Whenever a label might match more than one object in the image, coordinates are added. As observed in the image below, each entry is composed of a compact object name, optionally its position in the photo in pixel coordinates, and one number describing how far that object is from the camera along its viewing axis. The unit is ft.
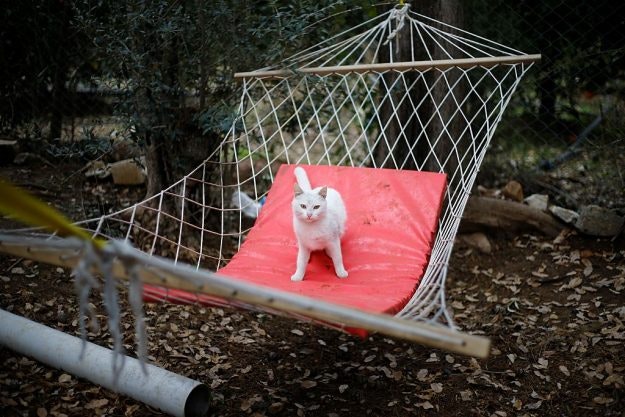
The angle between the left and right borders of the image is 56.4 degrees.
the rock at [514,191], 12.27
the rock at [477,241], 11.12
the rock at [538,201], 11.75
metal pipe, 6.27
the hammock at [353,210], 4.29
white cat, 6.91
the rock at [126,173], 12.50
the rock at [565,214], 11.10
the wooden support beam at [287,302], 3.98
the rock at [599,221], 10.62
